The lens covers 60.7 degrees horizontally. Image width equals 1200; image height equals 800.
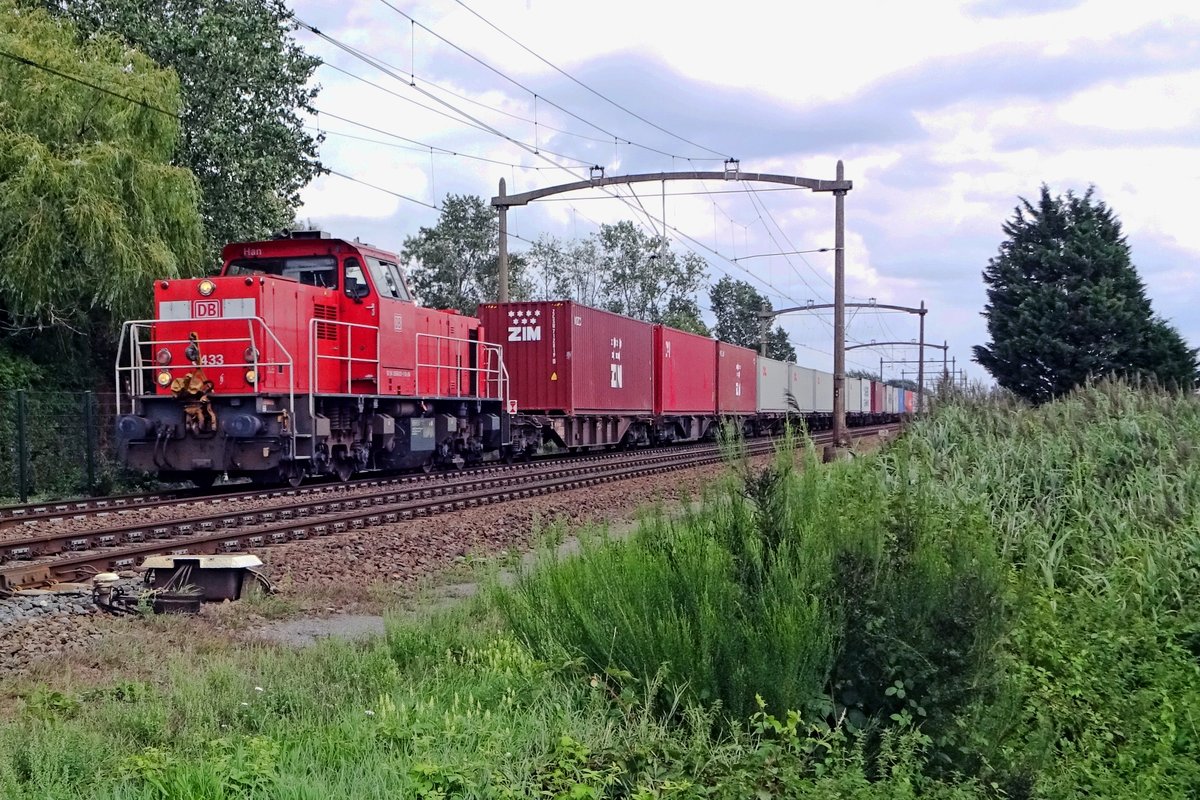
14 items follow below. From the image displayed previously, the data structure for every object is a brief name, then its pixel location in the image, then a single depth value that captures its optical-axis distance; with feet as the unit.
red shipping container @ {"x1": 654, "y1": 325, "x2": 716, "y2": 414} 98.27
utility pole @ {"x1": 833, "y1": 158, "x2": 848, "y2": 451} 79.87
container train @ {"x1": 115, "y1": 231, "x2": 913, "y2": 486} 47.29
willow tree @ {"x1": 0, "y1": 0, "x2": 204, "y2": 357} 57.77
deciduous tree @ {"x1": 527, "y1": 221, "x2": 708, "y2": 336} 240.12
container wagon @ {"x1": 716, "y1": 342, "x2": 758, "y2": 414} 116.88
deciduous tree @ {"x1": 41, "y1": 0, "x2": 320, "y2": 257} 70.69
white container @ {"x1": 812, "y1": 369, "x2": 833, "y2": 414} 159.53
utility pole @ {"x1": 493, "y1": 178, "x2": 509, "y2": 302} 81.66
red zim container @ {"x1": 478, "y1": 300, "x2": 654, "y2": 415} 78.59
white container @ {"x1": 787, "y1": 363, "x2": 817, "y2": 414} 141.49
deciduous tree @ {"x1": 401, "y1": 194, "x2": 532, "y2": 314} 209.36
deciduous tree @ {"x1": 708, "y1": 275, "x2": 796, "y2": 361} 290.76
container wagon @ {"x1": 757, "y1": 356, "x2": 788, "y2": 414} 131.64
